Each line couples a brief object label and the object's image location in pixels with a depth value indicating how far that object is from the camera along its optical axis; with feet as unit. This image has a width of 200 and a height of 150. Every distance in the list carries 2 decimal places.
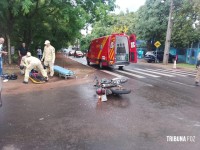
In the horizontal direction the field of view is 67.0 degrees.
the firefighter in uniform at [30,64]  21.85
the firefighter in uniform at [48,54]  25.24
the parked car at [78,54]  89.72
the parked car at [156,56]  63.51
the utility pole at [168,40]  54.70
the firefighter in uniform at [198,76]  24.19
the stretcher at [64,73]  25.13
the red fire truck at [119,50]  35.92
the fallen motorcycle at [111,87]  16.83
